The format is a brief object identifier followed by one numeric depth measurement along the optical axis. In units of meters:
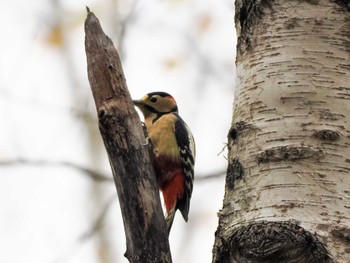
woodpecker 8.22
